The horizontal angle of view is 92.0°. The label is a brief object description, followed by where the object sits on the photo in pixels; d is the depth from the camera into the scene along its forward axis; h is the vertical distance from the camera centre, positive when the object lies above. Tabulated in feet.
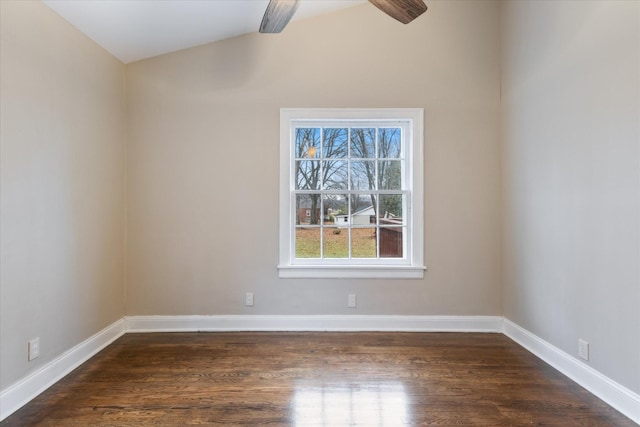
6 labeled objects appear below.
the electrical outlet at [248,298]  9.37 -2.32
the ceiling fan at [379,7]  5.52 +4.01
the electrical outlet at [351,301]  9.41 -2.42
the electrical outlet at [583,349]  6.49 -2.71
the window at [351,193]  9.64 +0.89
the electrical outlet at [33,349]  6.15 -2.57
